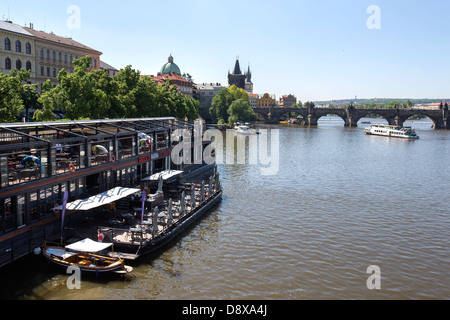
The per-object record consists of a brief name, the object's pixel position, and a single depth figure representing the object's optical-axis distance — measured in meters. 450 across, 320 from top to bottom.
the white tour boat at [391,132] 134.90
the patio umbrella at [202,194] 36.35
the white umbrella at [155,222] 26.28
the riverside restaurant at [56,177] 22.84
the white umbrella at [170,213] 28.74
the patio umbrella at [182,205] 31.47
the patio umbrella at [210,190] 38.50
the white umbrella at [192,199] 33.91
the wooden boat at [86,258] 22.48
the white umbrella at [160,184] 35.22
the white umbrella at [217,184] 41.58
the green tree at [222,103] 173.12
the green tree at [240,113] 159.88
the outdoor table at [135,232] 24.94
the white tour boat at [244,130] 131.09
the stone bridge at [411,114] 188.12
